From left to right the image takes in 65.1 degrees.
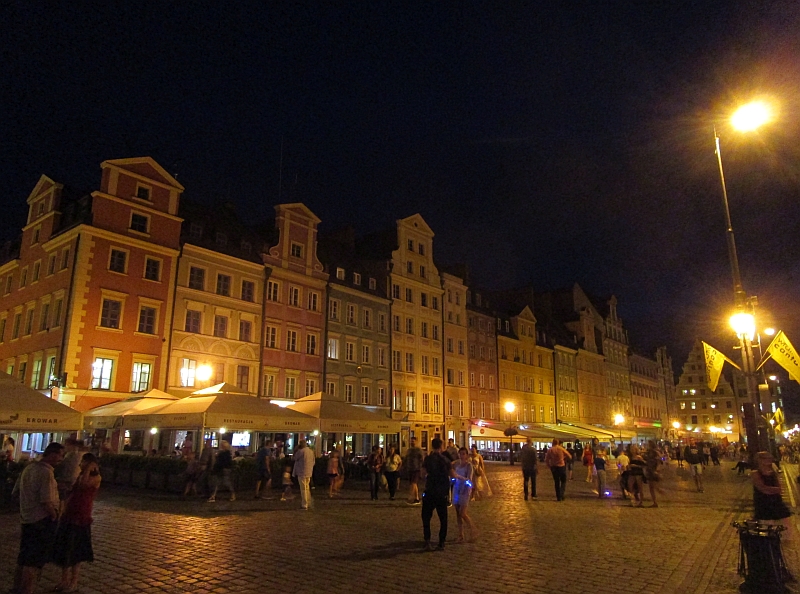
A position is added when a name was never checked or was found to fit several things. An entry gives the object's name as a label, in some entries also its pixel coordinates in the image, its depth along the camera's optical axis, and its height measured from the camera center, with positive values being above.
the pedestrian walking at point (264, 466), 18.36 -0.56
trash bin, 7.67 -1.26
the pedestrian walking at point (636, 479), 18.02 -0.81
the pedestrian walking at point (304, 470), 16.42 -0.60
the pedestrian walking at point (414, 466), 18.20 -0.52
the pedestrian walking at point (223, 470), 17.33 -0.65
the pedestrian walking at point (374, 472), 19.14 -0.73
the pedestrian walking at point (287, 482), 18.84 -1.05
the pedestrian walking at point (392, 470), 19.59 -0.68
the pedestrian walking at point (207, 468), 17.66 -0.63
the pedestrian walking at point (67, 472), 11.48 -0.51
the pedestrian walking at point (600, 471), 20.75 -0.69
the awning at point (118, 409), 22.52 +1.30
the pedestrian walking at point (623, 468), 19.52 -0.61
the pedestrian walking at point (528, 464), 19.27 -0.45
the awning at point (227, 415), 18.06 +0.90
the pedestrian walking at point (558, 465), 19.16 -0.47
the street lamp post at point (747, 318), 12.89 +2.89
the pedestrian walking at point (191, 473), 18.19 -0.78
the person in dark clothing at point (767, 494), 8.98 -0.60
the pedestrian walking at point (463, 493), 11.37 -0.79
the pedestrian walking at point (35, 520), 7.20 -0.87
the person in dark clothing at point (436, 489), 10.62 -0.68
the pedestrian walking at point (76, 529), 7.70 -1.04
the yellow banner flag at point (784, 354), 15.58 +2.40
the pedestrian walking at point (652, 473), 17.99 -0.64
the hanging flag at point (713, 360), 16.83 +2.39
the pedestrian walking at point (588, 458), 27.27 -0.37
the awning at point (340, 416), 21.39 +1.07
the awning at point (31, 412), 14.55 +0.75
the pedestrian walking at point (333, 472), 19.75 -0.76
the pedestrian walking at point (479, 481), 17.78 -0.89
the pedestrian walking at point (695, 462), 23.50 -0.42
